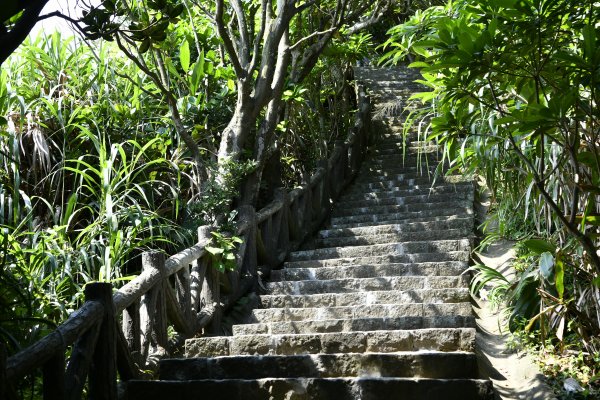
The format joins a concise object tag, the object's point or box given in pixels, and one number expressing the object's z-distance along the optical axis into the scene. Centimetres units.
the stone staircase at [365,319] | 396
